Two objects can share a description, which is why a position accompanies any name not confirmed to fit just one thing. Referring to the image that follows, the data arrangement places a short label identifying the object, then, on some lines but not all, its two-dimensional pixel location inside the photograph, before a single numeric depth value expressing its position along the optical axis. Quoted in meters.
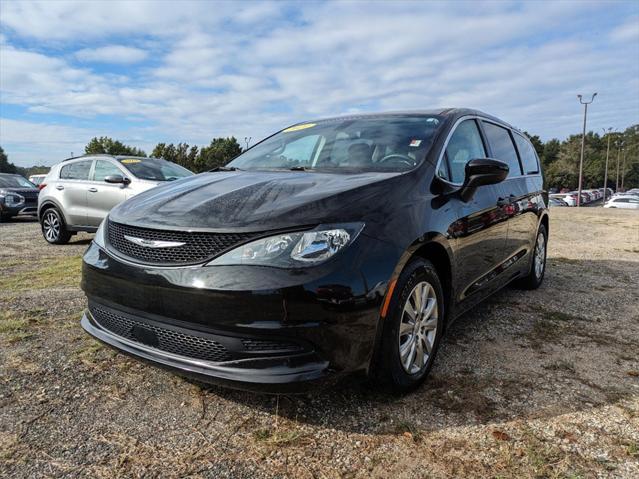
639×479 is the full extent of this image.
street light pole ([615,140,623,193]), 72.79
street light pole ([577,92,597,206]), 31.60
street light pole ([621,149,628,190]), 76.19
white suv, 7.82
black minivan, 2.07
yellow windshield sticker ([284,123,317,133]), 3.98
